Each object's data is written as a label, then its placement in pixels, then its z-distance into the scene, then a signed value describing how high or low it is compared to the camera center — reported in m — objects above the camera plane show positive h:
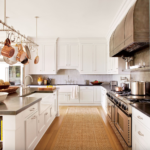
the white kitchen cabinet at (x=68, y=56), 5.60 +0.84
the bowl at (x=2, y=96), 1.80 -0.26
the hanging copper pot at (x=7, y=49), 2.06 +0.41
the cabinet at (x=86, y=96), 5.38 -0.75
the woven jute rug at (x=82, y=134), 2.43 -1.21
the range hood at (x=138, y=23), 1.94 +0.77
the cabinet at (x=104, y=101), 4.31 -0.78
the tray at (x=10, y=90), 2.58 -0.25
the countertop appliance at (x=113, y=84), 4.00 -0.21
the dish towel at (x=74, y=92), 5.22 -0.58
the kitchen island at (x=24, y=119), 1.52 -0.58
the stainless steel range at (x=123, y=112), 1.94 -0.58
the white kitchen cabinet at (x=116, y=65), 3.58 +0.33
